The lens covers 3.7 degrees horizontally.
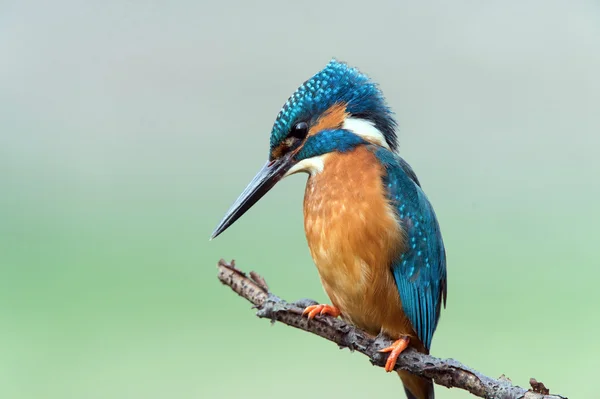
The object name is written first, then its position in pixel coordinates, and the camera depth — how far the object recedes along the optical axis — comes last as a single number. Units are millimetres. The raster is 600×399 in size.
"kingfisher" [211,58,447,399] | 3248
